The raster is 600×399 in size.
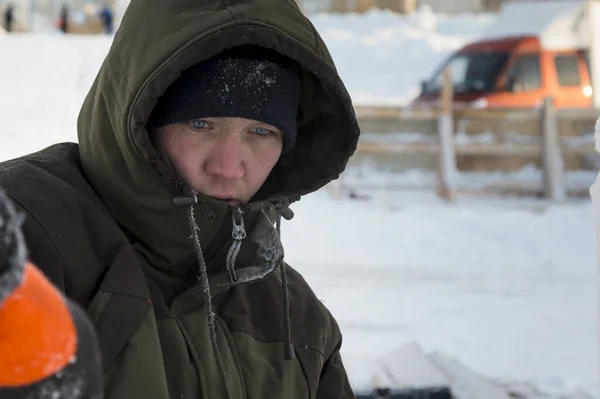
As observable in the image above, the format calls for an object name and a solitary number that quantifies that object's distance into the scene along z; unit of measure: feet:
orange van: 40.01
